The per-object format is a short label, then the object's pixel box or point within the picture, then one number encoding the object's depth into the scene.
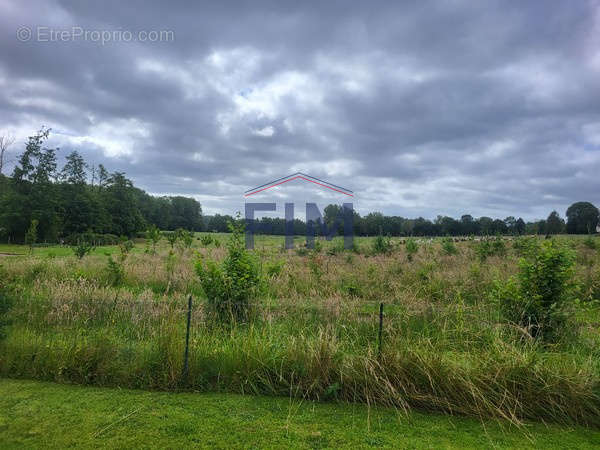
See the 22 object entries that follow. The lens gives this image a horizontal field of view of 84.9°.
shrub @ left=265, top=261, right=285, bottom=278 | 8.98
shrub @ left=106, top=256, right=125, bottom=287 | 9.80
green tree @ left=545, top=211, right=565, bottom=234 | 29.85
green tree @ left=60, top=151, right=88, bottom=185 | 49.41
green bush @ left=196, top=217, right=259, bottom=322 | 5.26
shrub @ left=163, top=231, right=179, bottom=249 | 24.29
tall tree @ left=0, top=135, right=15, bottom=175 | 38.06
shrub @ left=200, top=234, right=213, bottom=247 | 24.16
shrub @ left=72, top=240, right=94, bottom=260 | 13.53
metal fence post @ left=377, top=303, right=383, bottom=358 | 3.68
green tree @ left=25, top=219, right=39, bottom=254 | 20.91
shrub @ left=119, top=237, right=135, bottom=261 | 12.55
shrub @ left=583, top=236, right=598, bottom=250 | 18.01
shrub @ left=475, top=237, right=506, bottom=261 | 15.40
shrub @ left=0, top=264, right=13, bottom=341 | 4.02
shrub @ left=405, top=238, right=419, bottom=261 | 15.25
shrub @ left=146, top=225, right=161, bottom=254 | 22.09
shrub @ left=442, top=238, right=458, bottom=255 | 16.66
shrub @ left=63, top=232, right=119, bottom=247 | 35.93
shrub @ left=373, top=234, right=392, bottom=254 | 17.70
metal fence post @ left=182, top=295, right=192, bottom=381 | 3.71
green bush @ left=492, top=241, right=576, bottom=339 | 4.55
